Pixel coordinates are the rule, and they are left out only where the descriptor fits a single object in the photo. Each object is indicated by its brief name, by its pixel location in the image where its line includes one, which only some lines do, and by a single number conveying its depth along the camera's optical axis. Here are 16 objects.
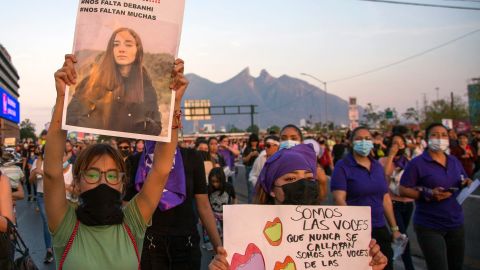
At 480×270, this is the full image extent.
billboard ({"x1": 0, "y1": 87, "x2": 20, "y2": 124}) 53.19
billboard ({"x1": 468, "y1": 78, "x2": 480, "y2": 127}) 51.58
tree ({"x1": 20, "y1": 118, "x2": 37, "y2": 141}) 123.69
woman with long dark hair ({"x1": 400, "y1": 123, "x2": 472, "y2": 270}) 5.52
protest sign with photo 2.67
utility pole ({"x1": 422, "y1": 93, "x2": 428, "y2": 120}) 69.88
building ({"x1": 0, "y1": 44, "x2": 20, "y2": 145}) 53.19
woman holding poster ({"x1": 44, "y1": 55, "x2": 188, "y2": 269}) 2.79
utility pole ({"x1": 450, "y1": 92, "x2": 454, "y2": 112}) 66.19
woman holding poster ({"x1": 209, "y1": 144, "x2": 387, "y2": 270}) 3.21
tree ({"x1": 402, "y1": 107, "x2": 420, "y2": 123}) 74.69
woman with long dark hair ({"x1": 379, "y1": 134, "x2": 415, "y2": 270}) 7.88
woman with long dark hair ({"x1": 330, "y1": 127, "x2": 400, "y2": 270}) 5.58
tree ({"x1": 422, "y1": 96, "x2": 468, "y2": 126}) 64.25
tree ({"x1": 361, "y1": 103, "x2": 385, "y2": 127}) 67.31
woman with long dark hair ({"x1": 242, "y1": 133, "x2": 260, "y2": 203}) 14.59
